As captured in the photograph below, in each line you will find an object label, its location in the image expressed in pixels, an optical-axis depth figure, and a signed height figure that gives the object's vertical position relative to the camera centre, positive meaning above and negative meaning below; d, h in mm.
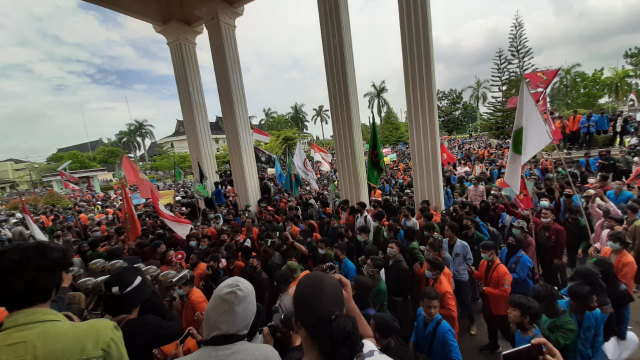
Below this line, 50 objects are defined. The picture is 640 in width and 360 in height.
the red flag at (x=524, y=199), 4228 -1297
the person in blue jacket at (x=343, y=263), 3771 -1632
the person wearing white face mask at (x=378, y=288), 3104 -1632
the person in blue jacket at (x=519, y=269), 3383 -1795
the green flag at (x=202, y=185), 11250 -994
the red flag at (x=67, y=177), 15242 +8
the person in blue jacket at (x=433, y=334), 2350 -1715
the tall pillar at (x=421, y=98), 6508 +759
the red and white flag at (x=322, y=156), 9523 -416
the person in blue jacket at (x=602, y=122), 13633 -719
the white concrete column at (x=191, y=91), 12102 +2966
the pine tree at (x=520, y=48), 31984 +7834
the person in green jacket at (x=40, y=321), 1130 -579
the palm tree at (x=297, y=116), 57375 +6109
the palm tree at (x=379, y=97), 52562 +7297
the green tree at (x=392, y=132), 42406 +390
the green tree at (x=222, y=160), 34375 -447
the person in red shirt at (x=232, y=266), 4051 -1573
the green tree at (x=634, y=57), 32444 +6085
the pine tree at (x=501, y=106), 32625 +1762
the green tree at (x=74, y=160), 43312 +2686
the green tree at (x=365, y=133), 45406 +779
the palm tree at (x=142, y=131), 66750 +8371
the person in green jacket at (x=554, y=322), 2193 -1628
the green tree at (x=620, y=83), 31906 +2419
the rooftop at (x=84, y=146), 75712 +7631
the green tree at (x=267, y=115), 64550 +8130
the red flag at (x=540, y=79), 5245 +684
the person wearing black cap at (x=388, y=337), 2088 -1467
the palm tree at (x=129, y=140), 66312 +6776
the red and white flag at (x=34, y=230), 5992 -1033
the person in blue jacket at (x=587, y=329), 2234 -1713
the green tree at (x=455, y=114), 52594 +2386
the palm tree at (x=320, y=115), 64525 +6445
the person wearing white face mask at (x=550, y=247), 4047 -1881
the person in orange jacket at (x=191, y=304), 2922 -1463
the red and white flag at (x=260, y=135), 11727 +676
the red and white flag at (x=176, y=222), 5547 -1155
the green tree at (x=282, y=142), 33219 +753
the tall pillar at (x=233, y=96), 10867 +2282
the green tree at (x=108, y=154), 50656 +3136
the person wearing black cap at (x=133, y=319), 1799 -974
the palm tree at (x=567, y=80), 37062 +4148
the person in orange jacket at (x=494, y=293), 3178 -1905
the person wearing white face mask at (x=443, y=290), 2946 -1679
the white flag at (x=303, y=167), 8867 -640
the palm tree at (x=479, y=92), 58000 +6380
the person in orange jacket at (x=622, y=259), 3072 -1655
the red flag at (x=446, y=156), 9971 -996
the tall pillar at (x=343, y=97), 7797 +1222
